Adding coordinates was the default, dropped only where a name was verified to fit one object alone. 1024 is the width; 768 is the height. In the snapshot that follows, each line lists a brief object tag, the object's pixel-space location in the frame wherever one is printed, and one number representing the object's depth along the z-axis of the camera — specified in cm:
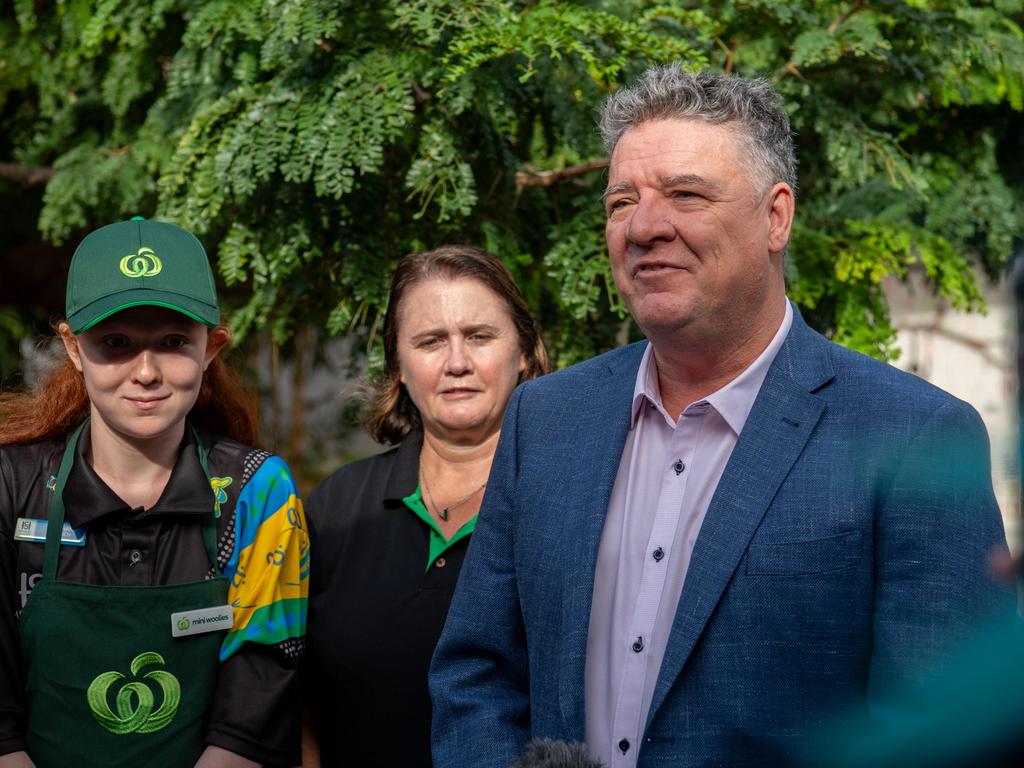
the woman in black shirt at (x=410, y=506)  285
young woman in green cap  245
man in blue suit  185
